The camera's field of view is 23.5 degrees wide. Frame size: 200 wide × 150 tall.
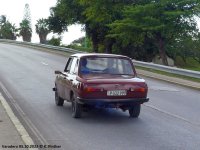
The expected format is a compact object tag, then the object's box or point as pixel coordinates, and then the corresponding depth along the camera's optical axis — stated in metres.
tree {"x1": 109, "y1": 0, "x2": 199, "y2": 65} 33.78
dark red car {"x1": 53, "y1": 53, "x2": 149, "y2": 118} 10.85
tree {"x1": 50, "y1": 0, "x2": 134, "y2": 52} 41.78
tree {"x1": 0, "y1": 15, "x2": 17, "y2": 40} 82.94
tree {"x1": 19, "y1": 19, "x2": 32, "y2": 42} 77.50
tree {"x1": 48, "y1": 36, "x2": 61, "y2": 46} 65.67
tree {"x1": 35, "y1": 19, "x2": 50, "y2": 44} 71.79
